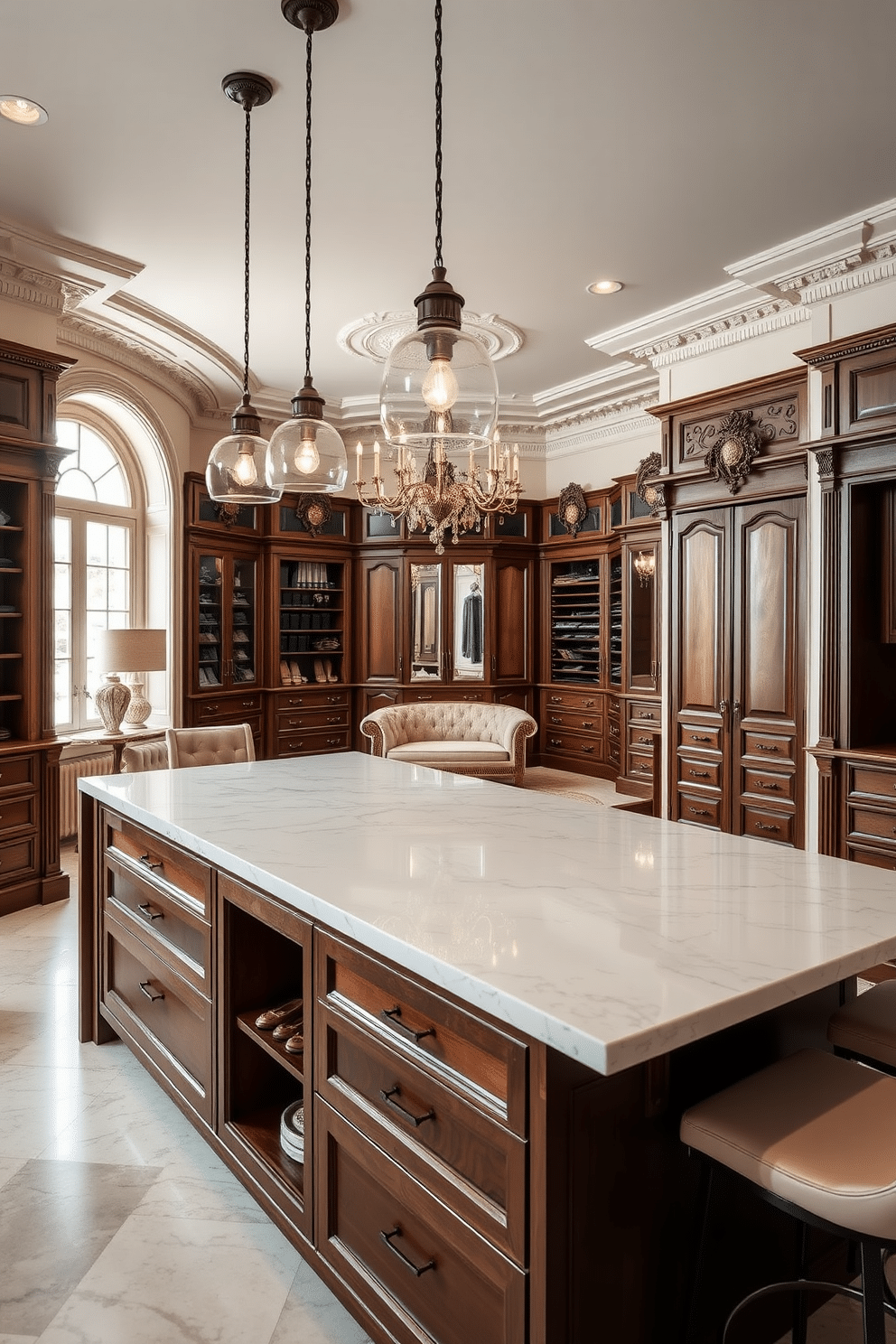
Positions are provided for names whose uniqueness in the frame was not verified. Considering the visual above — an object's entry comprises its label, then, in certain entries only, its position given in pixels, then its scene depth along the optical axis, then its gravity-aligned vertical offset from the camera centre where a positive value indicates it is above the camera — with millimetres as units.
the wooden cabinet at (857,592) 3752 +342
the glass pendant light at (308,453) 2396 +603
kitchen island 1191 -619
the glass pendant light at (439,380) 1750 +586
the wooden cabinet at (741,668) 4363 -15
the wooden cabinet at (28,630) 4242 +184
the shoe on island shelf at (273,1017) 1965 -812
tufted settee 6883 -600
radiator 5609 -774
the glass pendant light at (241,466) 2662 +624
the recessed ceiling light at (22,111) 3186 +2104
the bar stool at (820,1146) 1158 -703
